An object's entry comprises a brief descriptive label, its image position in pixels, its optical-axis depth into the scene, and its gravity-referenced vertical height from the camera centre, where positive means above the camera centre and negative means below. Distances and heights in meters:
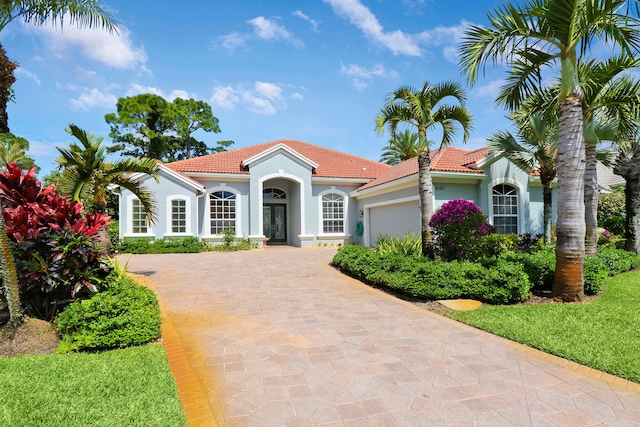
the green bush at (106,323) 4.56 -1.41
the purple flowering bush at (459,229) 9.42 -0.23
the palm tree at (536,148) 12.84 +2.93
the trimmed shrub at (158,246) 16.23 -1.08
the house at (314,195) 15.47 +1.47
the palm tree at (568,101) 6.82 +2.50
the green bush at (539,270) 7.84 -1.17
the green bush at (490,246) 9.48 -0.73
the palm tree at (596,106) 8.81 +3.16
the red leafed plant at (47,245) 5.19 -0.31
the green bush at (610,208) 19.45 +0.75
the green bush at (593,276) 7.56 -1.29
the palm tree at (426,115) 9.84 +3.23
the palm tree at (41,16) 5.62 +3.94
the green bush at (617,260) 9.80 -1.23
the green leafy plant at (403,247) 10.99 -0.85
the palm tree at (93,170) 8.55 +1.50
